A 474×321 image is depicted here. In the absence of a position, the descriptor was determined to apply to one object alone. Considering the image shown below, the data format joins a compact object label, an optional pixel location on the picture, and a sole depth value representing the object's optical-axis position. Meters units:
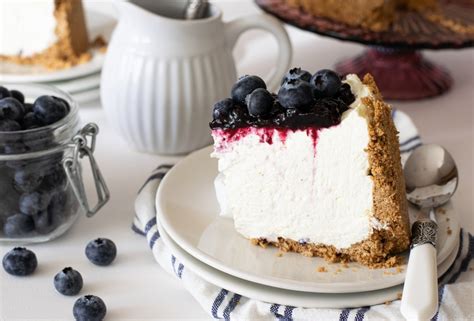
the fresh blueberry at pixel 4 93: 0.59
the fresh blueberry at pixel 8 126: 0.56
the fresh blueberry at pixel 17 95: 0.60
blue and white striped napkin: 0.51
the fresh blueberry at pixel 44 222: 0.57
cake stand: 0.72
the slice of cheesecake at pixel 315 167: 0.54
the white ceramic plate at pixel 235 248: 0.51
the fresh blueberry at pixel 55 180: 0.57
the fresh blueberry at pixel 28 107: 0.59
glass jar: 0.56
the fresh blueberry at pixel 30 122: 0.58
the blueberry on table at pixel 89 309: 0.52
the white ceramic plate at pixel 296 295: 0.51
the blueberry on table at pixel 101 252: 0.56
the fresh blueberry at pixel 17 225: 0.57
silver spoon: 0.48
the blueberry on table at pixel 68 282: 0.54
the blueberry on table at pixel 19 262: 0.55
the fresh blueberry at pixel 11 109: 0.57
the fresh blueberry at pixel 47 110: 0.58
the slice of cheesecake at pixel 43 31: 0.78
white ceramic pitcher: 0.65
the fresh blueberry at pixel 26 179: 0.56
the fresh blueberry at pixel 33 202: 0.56
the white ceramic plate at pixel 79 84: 0.74
